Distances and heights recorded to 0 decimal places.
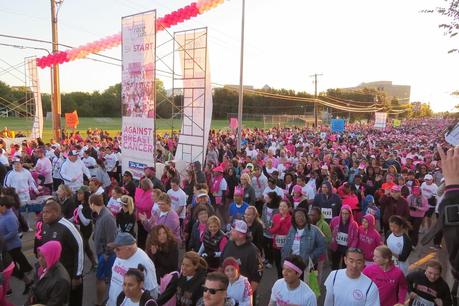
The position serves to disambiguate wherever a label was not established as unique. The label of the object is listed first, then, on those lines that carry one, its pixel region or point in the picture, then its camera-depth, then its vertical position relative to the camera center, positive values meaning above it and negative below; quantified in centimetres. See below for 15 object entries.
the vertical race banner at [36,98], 2127 +16
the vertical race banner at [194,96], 1402 +39
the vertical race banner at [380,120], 4462 -77
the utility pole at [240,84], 1902 +116
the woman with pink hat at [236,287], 395 -179
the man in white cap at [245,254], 460 -171
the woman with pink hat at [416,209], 879 -211
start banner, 1080 +38
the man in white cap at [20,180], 916 -187
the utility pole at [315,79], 5788 +460
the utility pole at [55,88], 2070 +72
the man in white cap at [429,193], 959 -191
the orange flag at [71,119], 2454 -108
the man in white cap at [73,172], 1002 -177
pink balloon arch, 1437 +288
